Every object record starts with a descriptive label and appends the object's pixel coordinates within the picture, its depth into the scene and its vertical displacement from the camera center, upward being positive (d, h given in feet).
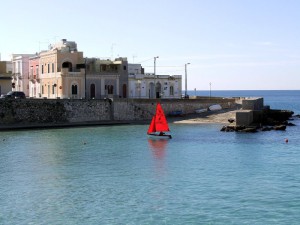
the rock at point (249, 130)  245.86 -14.67
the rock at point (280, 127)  255.33 -13.90
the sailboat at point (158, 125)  223.10 -11.36
